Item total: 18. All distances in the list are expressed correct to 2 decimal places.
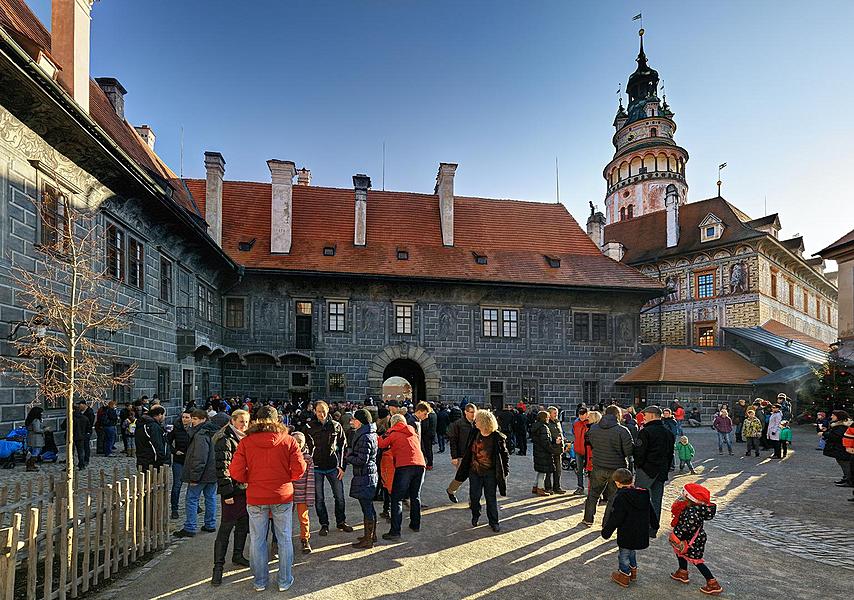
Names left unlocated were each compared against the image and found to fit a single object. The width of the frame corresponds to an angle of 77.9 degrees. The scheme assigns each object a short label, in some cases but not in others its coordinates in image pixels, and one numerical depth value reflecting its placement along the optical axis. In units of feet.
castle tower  159.43
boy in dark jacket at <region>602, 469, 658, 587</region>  18.29
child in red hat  18.38
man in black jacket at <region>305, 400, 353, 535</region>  24.47
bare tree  21.18
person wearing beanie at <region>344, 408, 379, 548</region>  22.31
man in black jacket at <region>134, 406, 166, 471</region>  27.17
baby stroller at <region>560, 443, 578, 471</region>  41.55
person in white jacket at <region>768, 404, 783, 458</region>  48.96
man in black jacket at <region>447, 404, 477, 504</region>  30.99
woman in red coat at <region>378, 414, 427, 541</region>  23.48
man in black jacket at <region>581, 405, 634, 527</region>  24.75
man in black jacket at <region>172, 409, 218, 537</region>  23.39
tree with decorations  65.82
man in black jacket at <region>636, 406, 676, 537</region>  24.02
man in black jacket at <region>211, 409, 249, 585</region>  18.44
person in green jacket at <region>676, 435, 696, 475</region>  40.17
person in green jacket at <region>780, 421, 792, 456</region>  49.14
